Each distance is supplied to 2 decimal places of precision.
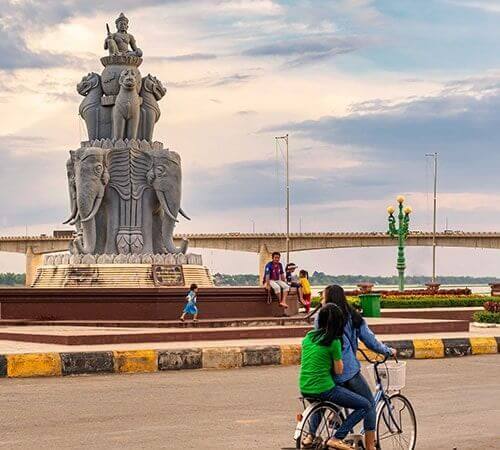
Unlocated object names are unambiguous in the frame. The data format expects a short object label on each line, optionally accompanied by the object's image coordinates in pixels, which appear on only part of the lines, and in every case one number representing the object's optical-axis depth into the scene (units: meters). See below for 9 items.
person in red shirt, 23.58
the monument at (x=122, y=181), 24.84
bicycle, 8.09
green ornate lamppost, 46.41
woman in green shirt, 8.12
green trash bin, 27.12
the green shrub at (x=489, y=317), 25.70
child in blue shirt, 21.17
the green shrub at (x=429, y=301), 34.06
